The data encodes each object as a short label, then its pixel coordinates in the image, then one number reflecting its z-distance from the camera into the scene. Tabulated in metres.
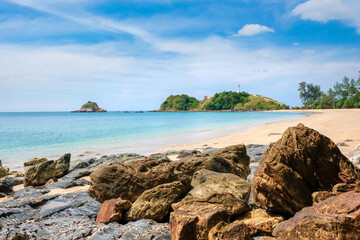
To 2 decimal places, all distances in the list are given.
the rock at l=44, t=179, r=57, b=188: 9.73
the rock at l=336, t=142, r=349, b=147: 12.94
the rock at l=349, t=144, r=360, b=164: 8.53
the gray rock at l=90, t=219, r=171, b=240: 4.18
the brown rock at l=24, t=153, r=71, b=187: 10.07
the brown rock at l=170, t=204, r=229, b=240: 3.62
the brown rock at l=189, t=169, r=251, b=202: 5.04
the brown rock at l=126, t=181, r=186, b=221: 4.85
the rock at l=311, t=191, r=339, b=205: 3.95
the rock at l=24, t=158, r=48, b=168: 13.64
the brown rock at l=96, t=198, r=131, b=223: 4.85
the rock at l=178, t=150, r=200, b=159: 14.00
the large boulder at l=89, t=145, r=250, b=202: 5.79
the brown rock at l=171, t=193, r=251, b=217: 4.46
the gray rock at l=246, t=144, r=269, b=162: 12.12
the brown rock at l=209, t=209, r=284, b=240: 3.52
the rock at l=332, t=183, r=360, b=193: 4.17
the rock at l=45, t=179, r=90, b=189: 8.99
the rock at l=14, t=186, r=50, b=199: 7.26
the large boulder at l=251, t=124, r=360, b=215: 4.29
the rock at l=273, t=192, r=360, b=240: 3.07
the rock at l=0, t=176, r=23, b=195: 8.63
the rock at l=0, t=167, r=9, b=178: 11.51
